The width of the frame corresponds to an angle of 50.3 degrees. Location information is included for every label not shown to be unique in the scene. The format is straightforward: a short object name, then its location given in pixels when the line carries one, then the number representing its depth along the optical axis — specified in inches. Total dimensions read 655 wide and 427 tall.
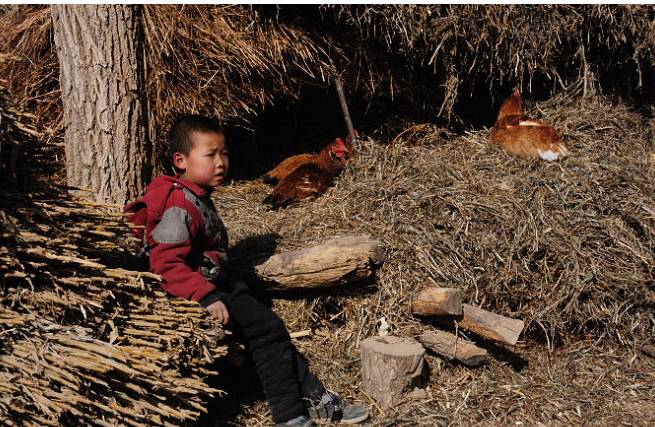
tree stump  151.7
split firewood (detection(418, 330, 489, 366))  162.7
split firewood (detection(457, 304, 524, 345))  159.6
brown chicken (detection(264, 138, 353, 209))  200.2
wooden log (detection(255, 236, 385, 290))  162.6
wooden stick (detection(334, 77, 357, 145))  216.2
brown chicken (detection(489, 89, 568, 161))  210.7
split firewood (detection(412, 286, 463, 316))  161.9
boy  137.0
